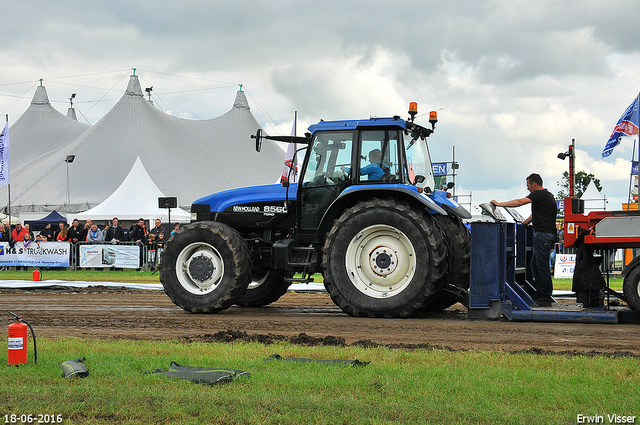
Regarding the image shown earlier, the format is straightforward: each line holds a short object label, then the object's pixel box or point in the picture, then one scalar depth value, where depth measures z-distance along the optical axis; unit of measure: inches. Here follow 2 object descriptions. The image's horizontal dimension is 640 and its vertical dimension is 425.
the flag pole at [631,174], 1267.7
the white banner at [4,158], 985.5
